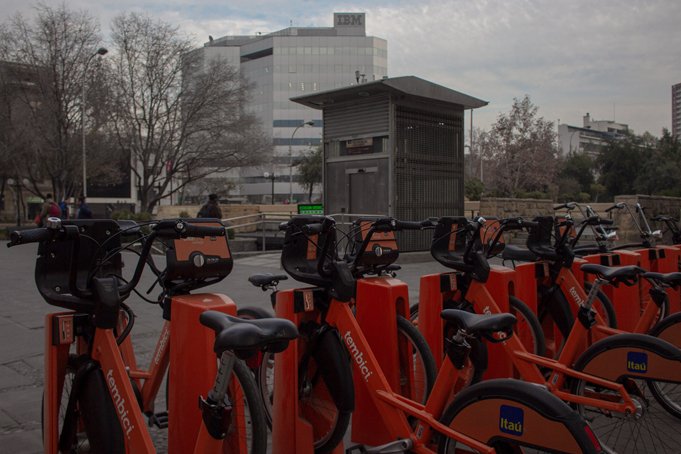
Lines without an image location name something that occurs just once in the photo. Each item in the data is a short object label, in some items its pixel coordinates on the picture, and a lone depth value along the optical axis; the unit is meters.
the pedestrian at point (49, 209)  16.75
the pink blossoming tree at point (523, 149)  34.56
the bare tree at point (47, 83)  23.03
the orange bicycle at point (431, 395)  2.08
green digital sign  16.38
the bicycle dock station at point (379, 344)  3.19
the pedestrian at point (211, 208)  11.82
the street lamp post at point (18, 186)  28.43
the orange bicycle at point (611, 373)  2.86
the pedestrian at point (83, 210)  15.07
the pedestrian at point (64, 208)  19.80
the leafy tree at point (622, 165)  41.31
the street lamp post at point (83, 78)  23.25
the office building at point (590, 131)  115.25
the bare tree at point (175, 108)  25.09
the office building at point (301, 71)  80.19
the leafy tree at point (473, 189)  26.11
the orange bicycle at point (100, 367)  2.38
